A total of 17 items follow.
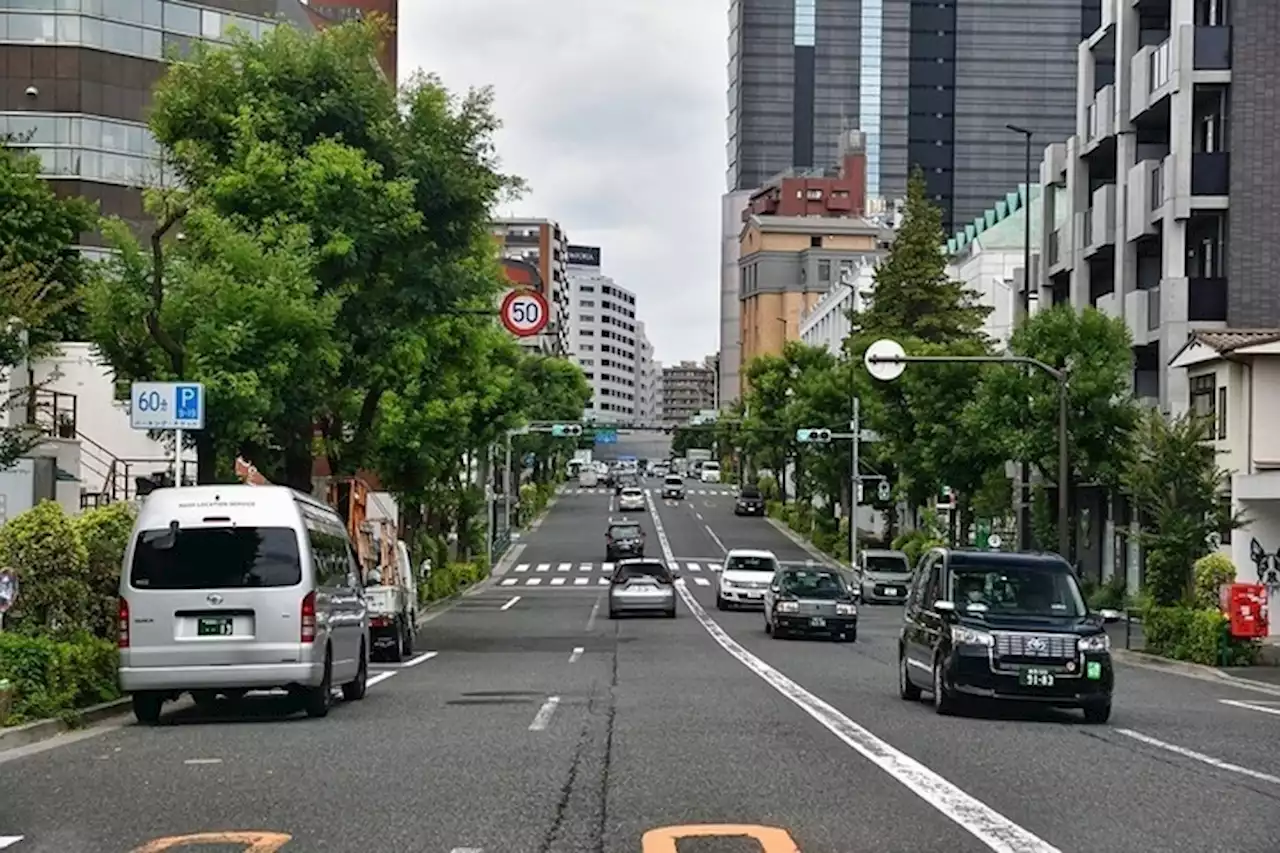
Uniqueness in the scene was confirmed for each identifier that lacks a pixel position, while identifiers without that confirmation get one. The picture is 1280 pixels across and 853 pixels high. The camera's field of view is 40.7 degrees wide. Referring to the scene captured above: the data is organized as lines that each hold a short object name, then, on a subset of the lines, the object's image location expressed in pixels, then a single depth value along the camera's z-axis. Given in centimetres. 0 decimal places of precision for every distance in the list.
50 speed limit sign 4459
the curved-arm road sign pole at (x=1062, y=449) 3806
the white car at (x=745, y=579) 4941
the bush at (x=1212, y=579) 3266
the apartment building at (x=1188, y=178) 4512
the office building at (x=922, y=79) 17262
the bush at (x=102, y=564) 2008
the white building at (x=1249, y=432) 3962
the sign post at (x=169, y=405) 2297
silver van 1759
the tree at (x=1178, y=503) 3378
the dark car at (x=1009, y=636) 1842
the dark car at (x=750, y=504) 10912
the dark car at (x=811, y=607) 3681
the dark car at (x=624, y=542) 7300
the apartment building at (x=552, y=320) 16309
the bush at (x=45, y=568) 1866
